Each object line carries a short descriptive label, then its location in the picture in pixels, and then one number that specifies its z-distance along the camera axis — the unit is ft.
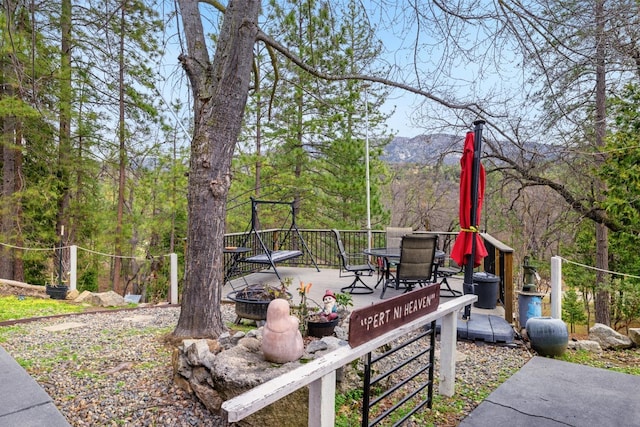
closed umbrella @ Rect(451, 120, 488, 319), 13.12
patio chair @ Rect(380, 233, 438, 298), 16.14
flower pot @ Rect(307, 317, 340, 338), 10.93
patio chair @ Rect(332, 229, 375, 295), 18.90
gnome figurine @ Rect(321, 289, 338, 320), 11.30
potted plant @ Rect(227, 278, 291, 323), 12.73
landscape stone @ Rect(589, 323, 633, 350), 13.89
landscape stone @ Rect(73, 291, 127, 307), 21.38
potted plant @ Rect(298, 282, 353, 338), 10.88
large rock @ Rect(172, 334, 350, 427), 6.79
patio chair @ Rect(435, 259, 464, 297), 18.03
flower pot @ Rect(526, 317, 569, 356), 11.97
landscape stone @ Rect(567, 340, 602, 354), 13.31
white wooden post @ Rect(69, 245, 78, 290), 23.99
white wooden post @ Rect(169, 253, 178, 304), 20.20
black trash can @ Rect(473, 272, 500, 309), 16.49
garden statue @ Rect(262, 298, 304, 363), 7.43
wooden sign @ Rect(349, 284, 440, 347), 5.47
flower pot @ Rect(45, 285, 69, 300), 23.48
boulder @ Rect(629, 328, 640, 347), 13.84
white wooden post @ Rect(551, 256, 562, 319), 13.64
